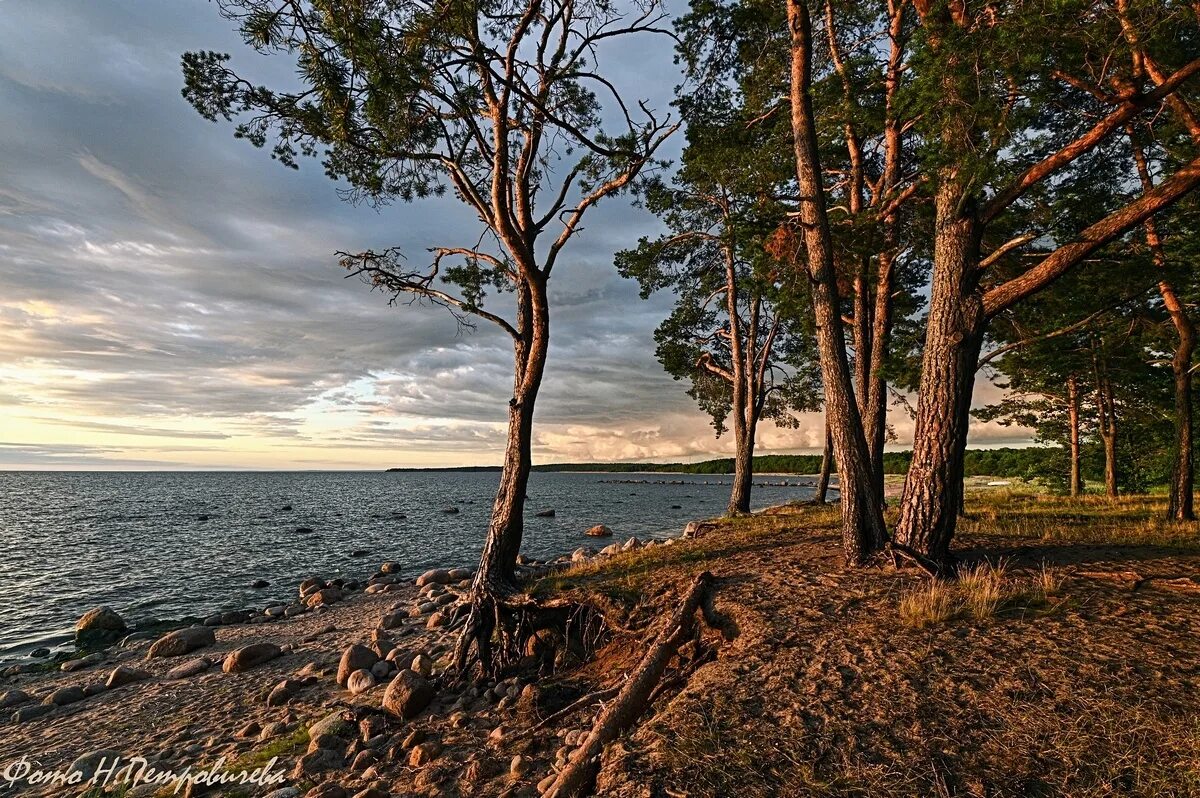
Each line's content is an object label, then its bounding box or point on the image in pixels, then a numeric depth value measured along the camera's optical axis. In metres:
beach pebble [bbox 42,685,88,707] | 9.60
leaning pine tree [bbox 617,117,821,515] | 11.80
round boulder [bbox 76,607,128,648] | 13.54
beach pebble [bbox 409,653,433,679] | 8.82
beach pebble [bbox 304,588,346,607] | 16.23
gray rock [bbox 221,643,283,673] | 10.32
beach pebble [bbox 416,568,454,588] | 17.77
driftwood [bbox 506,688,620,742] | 5.93
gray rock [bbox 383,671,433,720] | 7.07
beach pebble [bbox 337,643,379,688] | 8.99
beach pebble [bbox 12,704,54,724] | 8.99
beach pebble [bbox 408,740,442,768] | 5.80
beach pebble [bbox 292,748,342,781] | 5.93
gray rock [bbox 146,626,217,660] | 12.11
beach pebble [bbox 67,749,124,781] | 6.82
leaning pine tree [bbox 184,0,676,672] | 7.91
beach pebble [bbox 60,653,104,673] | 11.71
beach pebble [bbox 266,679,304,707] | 8.41
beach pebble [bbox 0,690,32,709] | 9.60
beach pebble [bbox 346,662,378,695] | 8.45
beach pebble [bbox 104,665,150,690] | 10.25
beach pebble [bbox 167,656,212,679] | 10.28
